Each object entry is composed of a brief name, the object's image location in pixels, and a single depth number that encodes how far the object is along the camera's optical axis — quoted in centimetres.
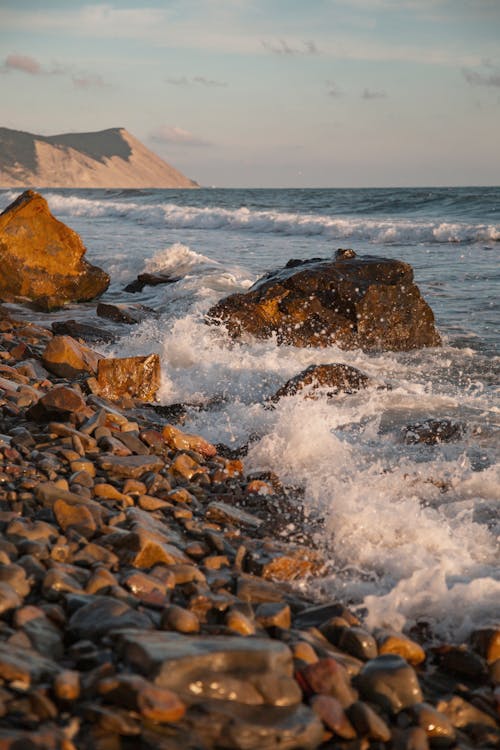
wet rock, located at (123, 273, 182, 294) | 1185
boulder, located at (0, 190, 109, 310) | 957
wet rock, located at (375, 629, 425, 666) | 253
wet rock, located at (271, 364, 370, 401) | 580
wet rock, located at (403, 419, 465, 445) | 493
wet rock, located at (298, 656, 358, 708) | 209
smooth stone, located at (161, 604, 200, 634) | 224
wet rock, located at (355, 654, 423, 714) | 217
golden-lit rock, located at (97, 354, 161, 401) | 559
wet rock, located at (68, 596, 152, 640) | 214
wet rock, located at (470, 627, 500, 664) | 262
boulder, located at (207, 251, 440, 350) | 777
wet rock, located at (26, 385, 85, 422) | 440
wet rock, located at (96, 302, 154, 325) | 898
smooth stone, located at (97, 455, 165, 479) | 379
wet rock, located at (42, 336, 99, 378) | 590
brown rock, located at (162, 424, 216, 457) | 453
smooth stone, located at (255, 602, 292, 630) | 247
